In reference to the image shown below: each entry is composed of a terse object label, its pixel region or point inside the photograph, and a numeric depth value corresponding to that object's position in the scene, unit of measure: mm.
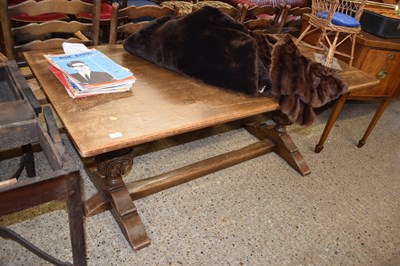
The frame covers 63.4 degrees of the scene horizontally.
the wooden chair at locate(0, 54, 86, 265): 759
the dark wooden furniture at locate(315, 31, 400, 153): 2049
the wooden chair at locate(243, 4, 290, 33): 2173
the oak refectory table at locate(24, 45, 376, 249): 1060
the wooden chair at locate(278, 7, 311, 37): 2377
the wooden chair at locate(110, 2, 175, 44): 1709
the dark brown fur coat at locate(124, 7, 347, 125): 1386
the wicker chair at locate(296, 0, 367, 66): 1875
